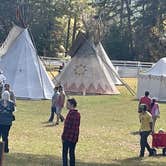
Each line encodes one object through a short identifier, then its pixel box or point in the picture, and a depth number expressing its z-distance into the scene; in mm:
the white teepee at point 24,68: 34844
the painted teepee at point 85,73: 39750
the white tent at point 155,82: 36844
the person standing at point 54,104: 24469
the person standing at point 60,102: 24188
